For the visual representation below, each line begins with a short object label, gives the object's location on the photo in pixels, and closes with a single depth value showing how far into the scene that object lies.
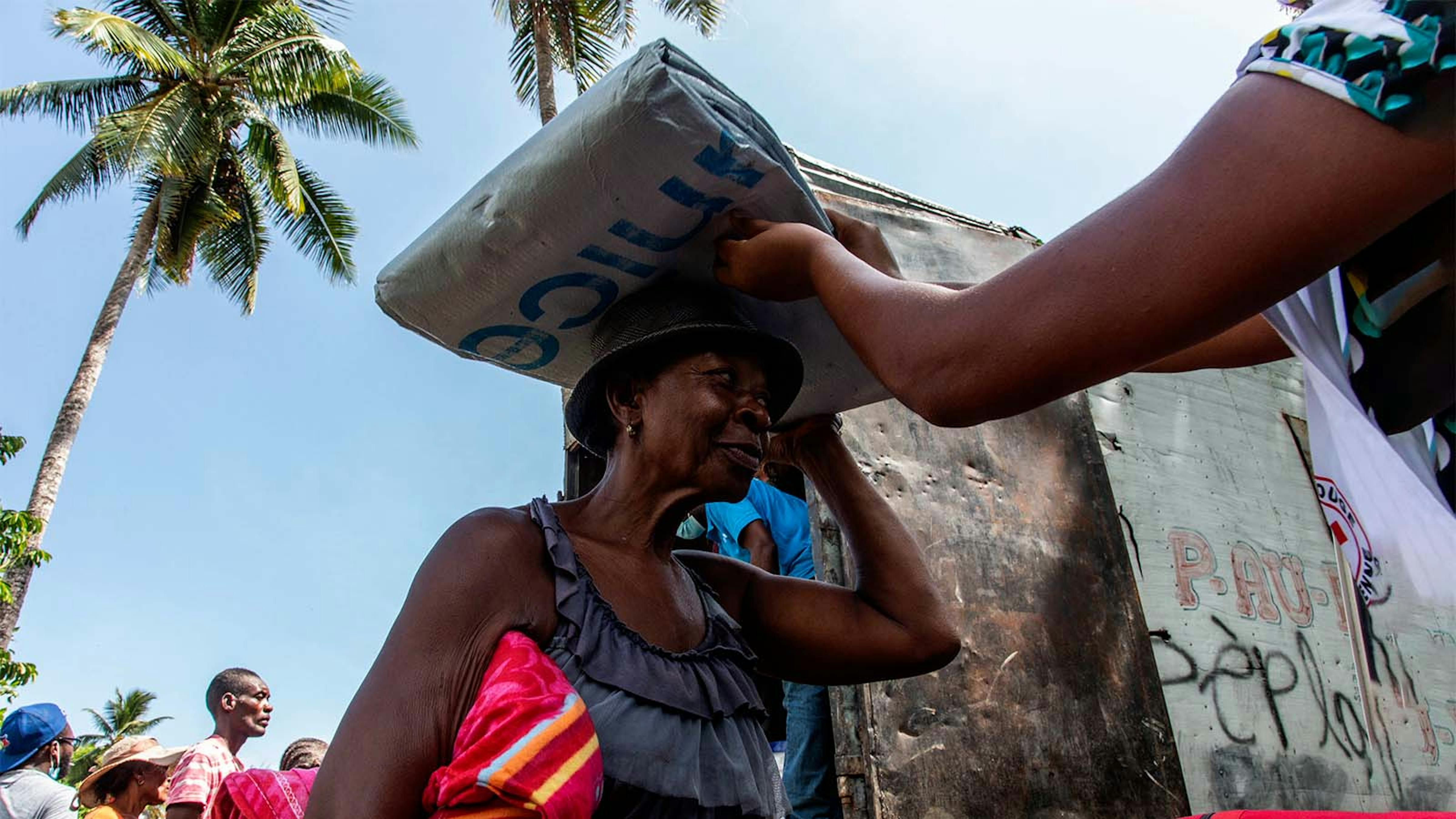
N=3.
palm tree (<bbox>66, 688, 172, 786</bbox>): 38.00
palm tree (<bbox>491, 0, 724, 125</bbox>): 10.86
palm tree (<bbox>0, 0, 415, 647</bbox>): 13.78
